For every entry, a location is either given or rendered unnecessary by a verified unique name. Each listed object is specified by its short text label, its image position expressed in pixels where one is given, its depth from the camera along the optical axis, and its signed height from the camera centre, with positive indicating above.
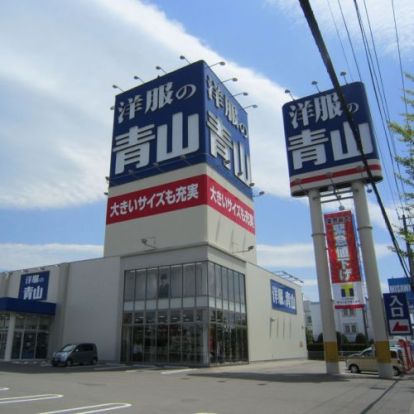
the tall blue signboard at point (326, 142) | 21.83 +10.57
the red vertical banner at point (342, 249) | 25.38 +5.45
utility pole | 18.62 +3.14
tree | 10.39 +4.85
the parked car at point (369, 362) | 19.67 -1.00
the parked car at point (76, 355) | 22.73 -0.53
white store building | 24.89 +5.24
